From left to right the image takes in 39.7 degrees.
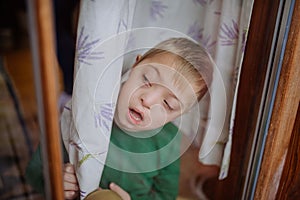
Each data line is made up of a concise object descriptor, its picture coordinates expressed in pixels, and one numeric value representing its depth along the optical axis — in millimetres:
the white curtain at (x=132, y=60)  647
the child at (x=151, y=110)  731
